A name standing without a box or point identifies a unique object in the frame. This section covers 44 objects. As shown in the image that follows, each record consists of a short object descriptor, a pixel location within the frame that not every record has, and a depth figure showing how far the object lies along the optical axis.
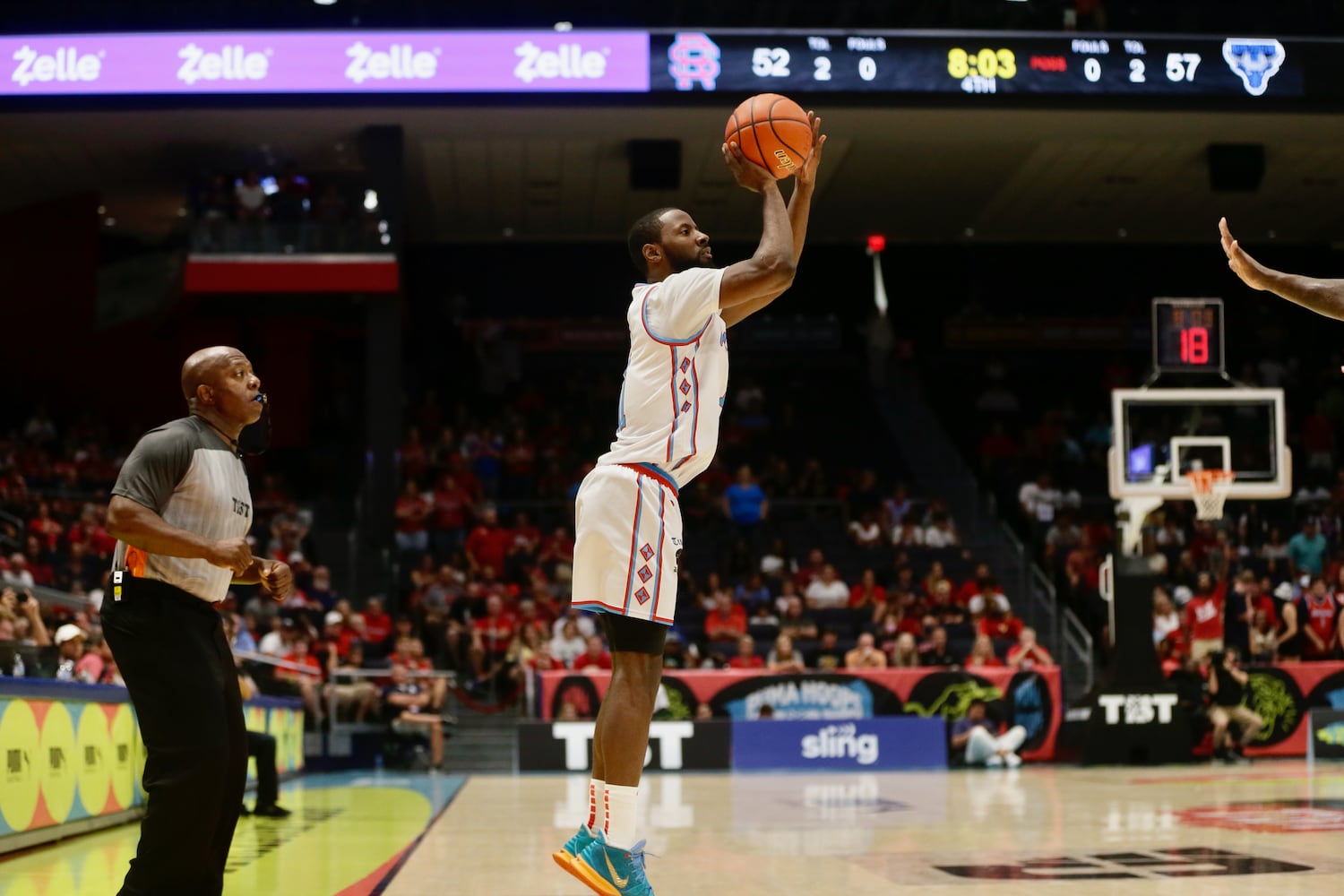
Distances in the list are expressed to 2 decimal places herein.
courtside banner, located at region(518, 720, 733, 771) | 15.16
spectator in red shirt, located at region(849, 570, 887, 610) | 18.97
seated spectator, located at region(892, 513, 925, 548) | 20.86
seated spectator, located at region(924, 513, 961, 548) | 20.88
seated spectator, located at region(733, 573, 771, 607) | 18.69
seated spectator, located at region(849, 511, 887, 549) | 21.06
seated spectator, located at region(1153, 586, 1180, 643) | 17.56
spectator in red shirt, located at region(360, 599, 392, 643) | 17.72
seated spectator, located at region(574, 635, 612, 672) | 16.34
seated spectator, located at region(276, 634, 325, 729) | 15.63
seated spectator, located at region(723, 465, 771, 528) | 20.75
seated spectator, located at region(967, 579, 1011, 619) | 18.30
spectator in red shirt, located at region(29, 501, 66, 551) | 17.69
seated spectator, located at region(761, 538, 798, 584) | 19.50
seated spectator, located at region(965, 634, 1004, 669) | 16.66
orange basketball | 4.78
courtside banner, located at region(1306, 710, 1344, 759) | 16.28
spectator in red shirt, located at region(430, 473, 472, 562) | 20.52
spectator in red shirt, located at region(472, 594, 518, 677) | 16.98
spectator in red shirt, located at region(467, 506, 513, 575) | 19.56
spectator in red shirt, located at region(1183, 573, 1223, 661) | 17.36
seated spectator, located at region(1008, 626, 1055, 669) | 17.03
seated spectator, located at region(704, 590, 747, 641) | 17.70
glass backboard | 15.21
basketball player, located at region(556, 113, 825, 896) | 4.57
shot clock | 14.62
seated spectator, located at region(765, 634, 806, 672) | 16.22
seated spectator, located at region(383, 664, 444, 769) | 15.50
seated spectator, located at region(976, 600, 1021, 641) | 17.91
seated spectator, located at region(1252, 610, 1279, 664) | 17.73
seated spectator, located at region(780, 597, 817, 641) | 17.77
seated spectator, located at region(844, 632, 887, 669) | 16.47
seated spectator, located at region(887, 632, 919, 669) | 16.84
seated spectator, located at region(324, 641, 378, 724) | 15.92
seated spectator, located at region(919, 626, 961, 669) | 16.89
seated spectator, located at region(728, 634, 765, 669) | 16.48
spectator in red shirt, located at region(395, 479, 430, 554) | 20.47
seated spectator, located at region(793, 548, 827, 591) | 19.53
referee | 4.14
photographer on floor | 15.95
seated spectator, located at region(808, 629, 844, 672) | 16.62
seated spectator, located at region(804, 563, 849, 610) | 19.09
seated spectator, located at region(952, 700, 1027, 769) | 15.69
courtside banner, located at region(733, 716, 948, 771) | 15.47
